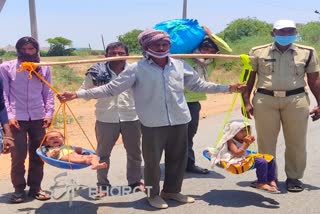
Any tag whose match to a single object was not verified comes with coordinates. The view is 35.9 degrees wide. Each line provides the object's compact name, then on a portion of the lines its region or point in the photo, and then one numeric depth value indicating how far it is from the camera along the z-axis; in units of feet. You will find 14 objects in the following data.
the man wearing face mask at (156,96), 15.80
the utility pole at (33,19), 39.19
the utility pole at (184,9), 85.99
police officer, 17.62
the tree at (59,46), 213.15
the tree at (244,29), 151.33
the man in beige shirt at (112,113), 17.12
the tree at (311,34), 133.49
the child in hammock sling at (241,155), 17.07
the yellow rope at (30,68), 15.55
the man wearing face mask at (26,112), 16.42
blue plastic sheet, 19.31
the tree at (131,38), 154.99
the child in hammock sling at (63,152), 15.23
